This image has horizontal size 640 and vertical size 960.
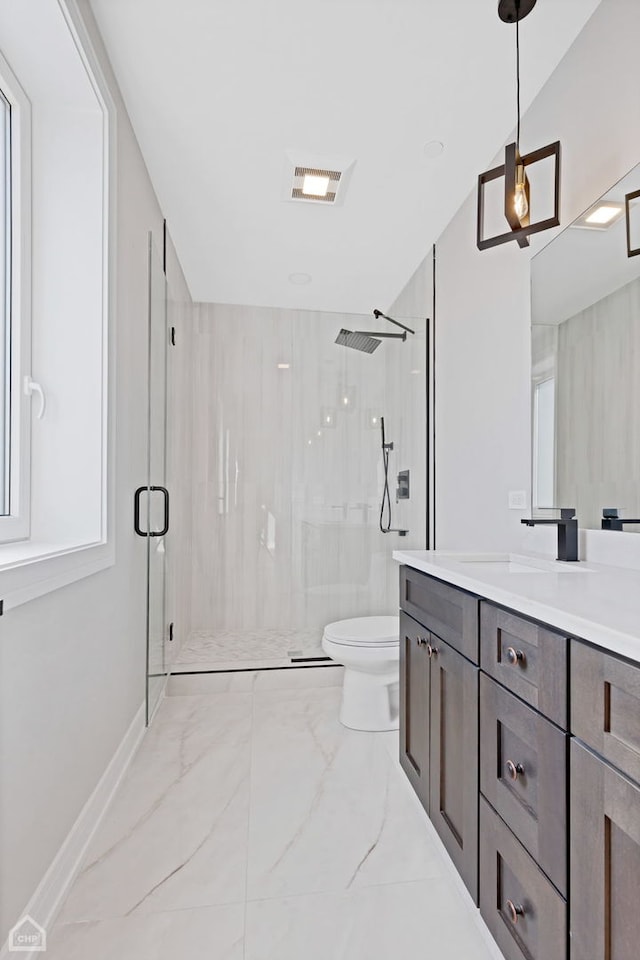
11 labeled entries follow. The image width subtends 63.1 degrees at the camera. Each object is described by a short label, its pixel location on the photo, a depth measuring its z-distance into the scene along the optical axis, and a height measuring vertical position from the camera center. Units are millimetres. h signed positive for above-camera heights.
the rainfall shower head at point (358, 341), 3182 +881
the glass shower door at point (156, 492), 2307 -34
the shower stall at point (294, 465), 3111 +128
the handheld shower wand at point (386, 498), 3146 -79
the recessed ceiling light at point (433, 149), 2025 +1329
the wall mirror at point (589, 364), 1371 +361
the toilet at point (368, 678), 2273 -865
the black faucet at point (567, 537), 1512 -152
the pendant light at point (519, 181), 1453 +861
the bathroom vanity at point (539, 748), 742 -486
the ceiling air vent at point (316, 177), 2125 +1322
